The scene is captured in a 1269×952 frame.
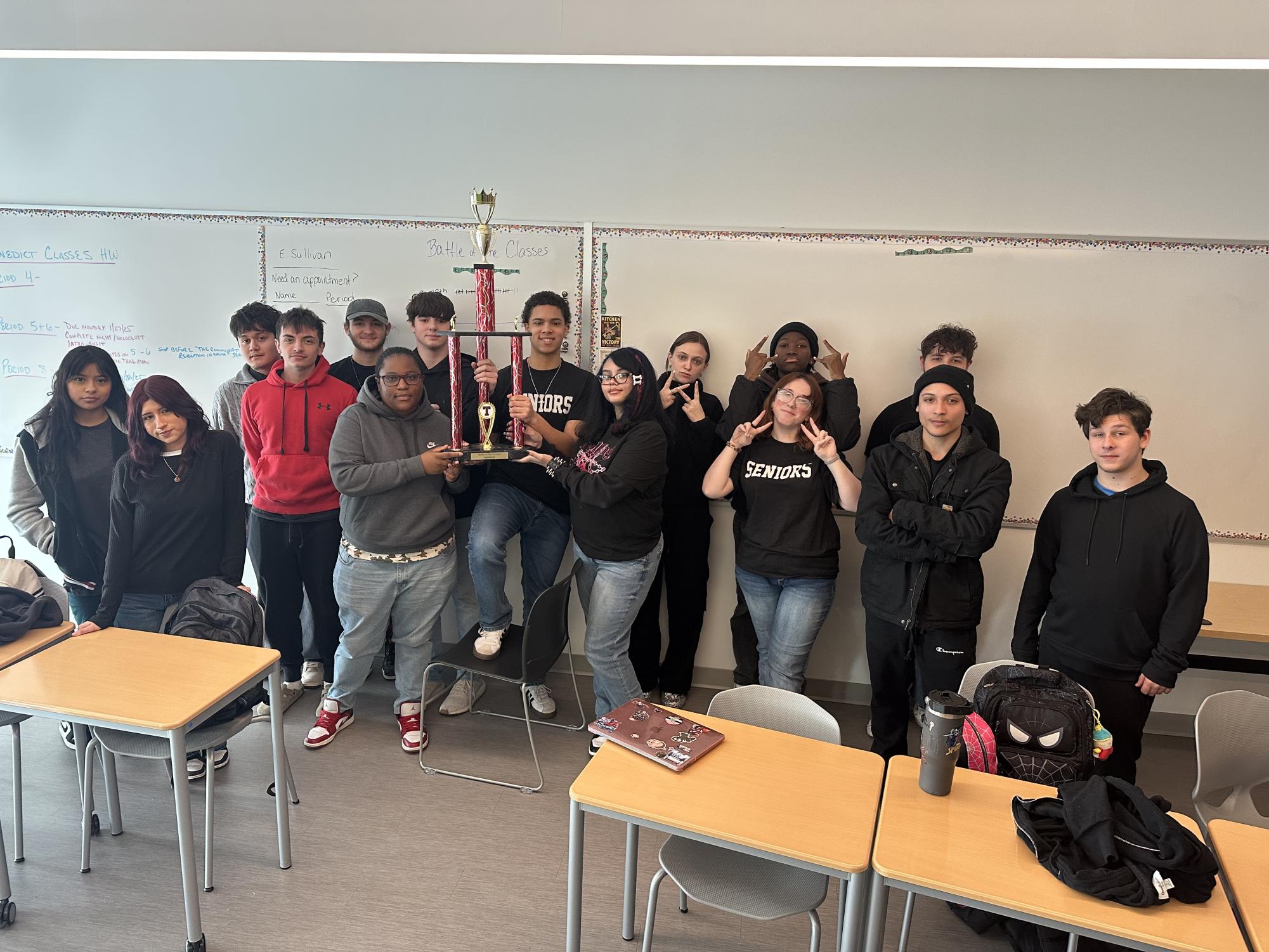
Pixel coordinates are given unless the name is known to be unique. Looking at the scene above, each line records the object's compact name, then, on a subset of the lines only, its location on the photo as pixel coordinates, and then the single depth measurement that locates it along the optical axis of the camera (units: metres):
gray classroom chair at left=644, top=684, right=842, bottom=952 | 1.91
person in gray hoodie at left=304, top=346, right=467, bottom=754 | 3.03
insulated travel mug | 1.83
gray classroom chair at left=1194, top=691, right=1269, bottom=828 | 2.27
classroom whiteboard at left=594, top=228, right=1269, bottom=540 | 3.38
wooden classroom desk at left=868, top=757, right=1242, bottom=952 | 1.51
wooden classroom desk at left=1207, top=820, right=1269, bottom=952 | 1.54
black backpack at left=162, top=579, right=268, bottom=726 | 2.69
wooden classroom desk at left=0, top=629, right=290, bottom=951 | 2.08
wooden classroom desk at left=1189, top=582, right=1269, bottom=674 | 3.04
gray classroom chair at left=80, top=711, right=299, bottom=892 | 2.36
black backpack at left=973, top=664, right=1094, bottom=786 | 2.12
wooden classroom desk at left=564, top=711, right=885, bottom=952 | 1.70
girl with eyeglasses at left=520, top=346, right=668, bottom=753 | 2.98
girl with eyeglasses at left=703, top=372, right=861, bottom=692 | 3.11
